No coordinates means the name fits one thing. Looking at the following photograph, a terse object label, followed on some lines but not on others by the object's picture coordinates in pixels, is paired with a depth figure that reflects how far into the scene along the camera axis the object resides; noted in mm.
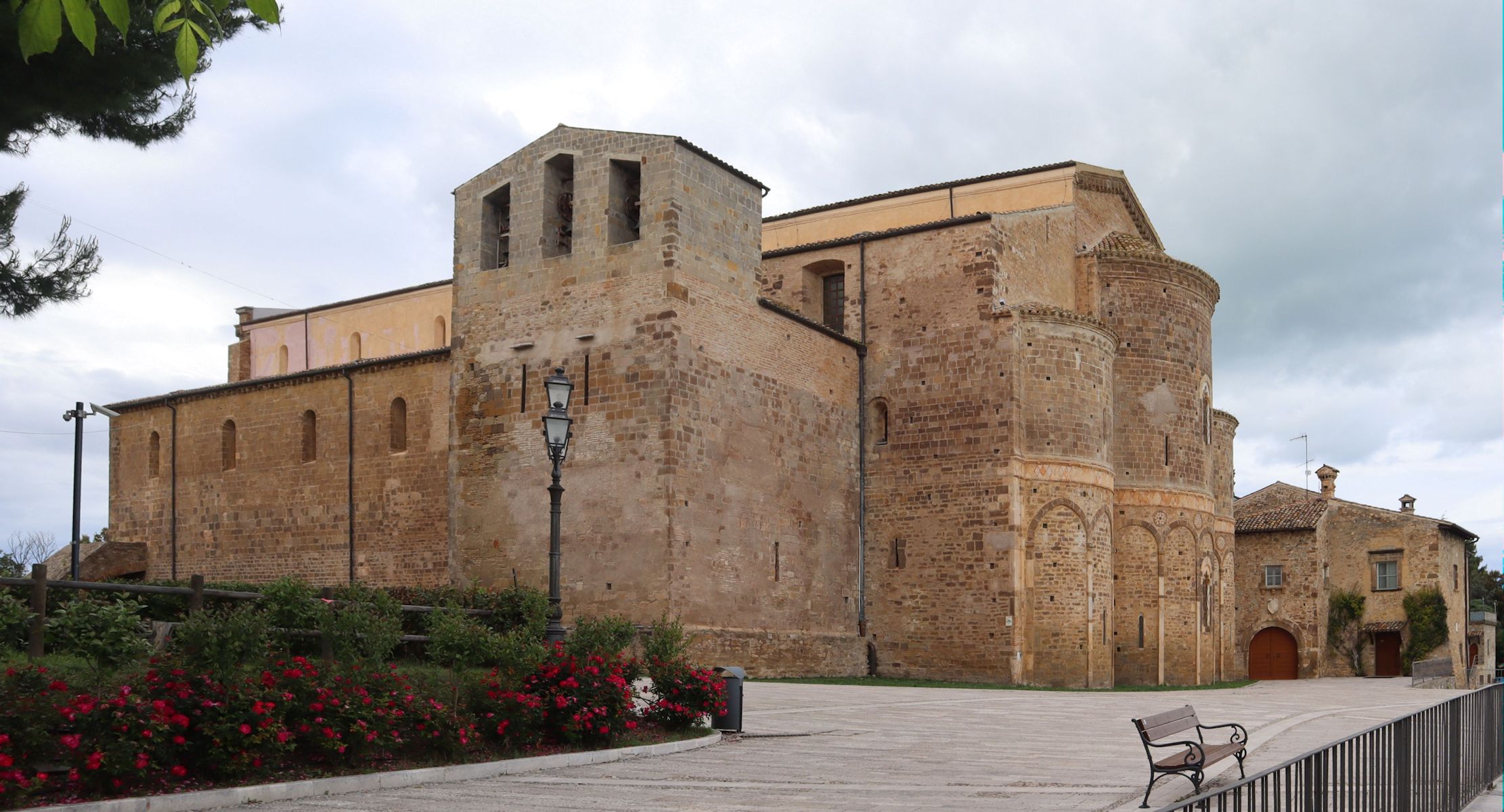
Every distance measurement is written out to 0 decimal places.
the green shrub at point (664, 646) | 16000
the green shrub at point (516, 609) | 15820
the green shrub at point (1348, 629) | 46844
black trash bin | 16109
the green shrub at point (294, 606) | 13977
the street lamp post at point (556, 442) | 16453
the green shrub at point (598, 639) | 14969
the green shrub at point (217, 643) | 10828
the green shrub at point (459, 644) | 14375
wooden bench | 10898
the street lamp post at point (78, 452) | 28031
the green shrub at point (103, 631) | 11914
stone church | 27250
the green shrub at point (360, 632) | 12938
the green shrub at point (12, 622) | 13586
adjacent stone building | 46438
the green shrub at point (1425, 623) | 45219
